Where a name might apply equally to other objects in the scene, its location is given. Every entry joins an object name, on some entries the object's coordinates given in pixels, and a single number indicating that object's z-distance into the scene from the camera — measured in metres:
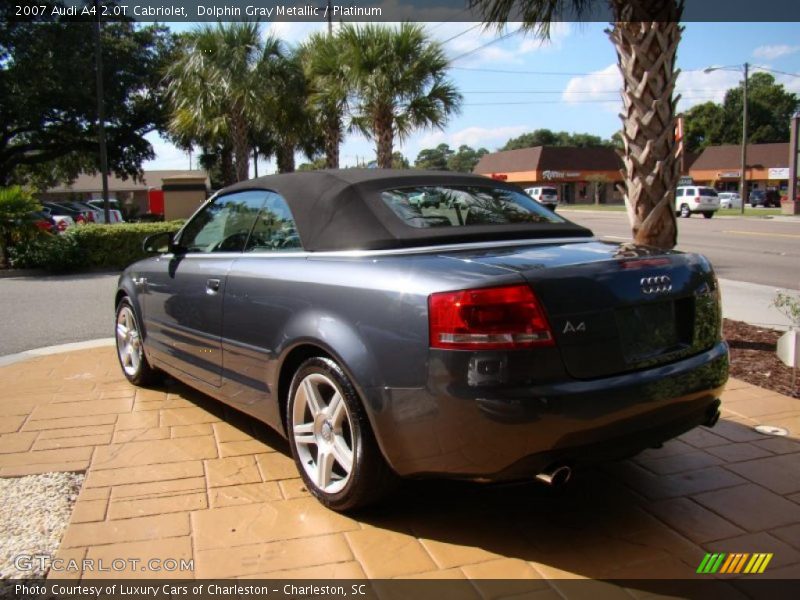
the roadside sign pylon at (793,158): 36.84
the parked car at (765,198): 51.84
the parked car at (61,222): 18.77
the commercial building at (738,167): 65.19
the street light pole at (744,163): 44.37
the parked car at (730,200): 49.94
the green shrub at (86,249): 13.42
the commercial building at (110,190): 70.75
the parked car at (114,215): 28.65
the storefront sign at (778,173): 62.61
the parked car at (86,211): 27.61
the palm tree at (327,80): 16.86
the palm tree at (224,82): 18.19
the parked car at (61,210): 29.26
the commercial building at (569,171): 66.19
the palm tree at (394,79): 15.97
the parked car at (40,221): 13.60
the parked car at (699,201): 36.66
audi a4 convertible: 2.56
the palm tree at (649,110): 6.10
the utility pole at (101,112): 19.86
